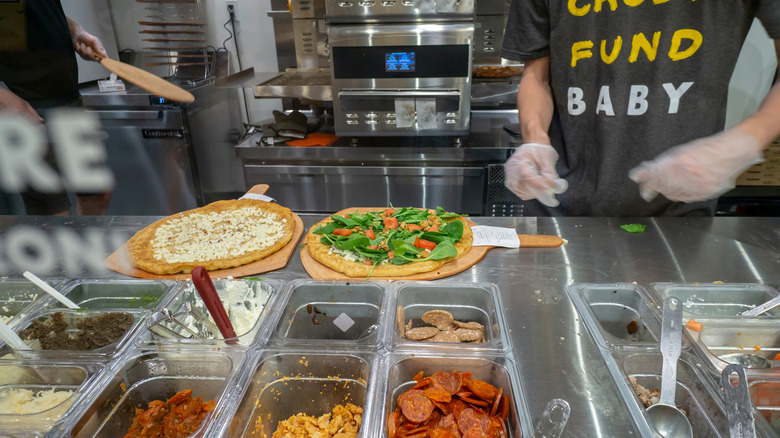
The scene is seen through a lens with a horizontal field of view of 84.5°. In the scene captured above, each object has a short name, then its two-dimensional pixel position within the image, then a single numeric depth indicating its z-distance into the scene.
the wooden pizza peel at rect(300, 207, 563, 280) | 1.53
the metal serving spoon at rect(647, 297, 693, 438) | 0.96
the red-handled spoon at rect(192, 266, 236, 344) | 1.04
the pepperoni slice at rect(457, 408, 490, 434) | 0.98
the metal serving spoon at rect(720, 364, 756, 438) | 0.83
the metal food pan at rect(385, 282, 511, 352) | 1.38
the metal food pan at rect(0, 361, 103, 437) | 1.13
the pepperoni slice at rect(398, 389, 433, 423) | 0.98
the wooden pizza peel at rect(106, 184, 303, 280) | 1.57
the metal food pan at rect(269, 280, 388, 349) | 1.46
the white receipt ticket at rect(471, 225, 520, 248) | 1.68
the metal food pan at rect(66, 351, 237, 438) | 1.08
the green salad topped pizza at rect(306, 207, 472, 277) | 1.56
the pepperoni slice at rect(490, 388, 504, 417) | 1.03
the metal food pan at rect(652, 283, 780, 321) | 1.38
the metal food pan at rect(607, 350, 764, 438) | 0.95
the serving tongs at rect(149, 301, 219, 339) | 1.26
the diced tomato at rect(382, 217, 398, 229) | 1.83
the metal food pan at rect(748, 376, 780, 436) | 1.02
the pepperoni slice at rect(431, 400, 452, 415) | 1.02
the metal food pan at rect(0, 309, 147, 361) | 1.16
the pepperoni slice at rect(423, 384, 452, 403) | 1.03
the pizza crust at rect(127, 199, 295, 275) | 1.58
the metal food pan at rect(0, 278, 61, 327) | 1.41
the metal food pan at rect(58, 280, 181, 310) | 1.48
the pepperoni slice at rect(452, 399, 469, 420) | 1.04
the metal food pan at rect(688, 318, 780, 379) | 1.19
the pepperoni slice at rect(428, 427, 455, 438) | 0.96
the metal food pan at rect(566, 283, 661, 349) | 1.31
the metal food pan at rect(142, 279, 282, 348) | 1.21
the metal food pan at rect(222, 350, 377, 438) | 1.12
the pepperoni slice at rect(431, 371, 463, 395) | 1.07
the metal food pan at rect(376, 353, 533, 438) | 1.07
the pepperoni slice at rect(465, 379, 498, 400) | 1.06
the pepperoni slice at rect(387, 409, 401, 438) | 0.94
